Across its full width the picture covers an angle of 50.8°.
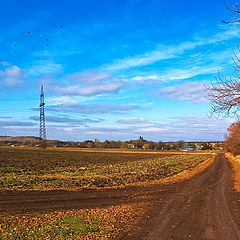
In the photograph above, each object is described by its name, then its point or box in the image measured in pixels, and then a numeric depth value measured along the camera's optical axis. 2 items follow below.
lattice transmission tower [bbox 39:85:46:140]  91.78
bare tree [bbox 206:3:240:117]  10.58
